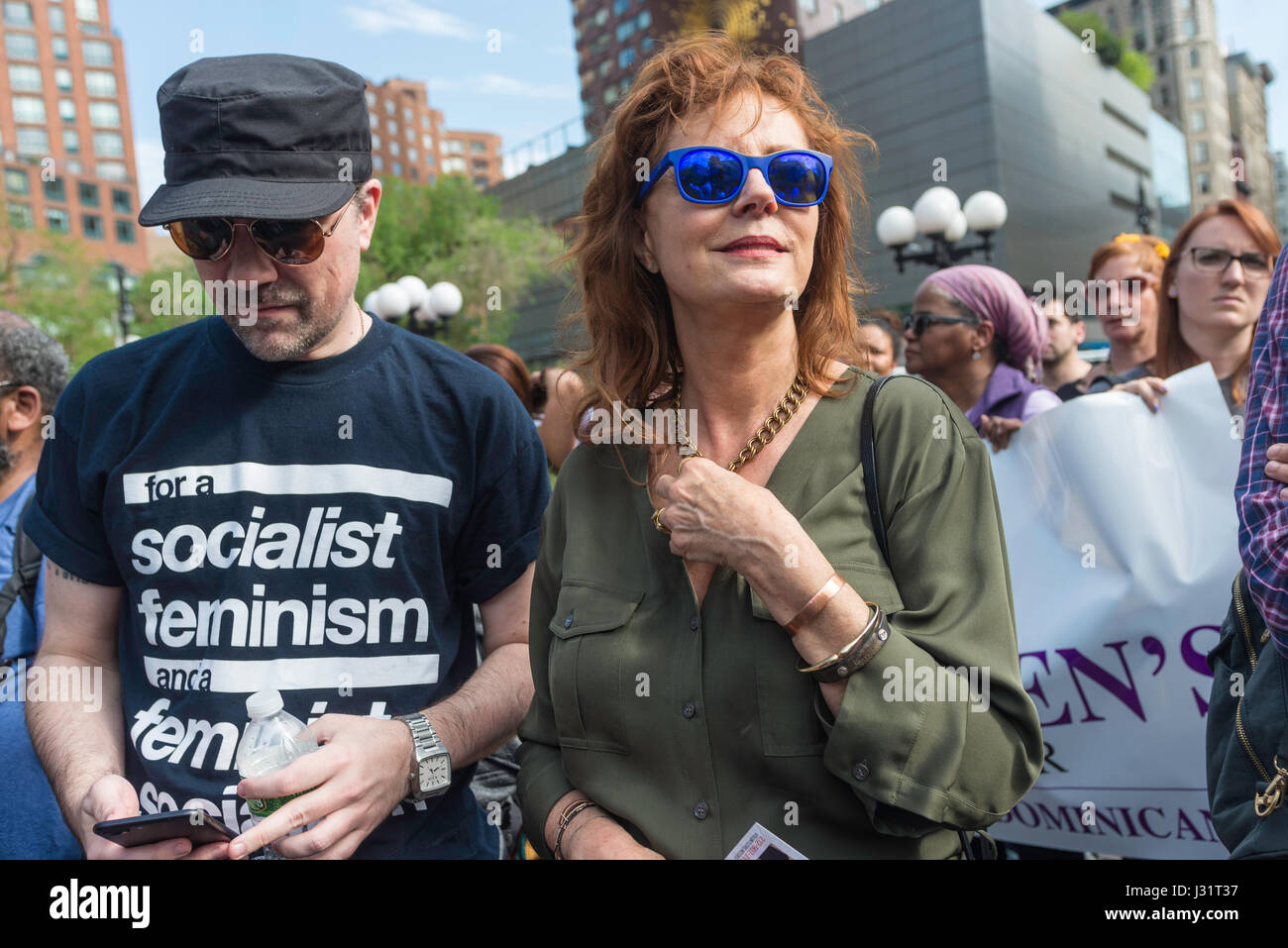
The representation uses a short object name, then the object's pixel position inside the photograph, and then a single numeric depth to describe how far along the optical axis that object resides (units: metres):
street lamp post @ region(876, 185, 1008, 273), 11.66
